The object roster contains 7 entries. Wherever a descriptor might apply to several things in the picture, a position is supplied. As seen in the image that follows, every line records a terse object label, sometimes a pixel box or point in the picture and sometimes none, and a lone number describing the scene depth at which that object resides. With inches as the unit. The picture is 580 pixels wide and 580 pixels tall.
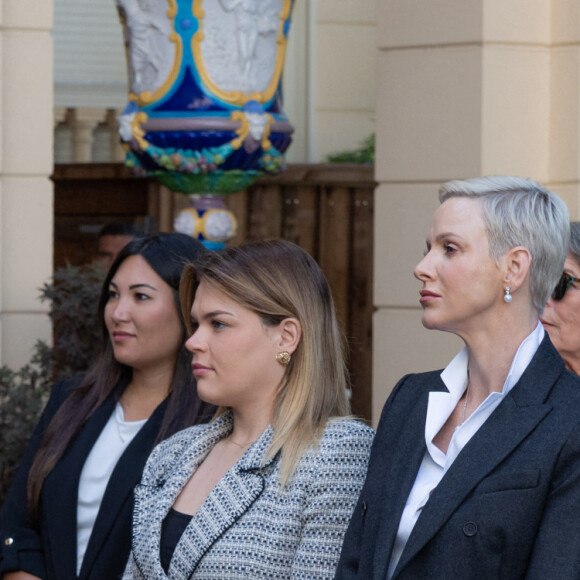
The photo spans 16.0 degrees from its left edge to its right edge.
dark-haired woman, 221.5
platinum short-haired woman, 148.2
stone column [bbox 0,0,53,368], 332.1
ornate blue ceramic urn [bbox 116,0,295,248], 329.0
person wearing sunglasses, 210.7
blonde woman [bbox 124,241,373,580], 172.1
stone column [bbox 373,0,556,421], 323.5
